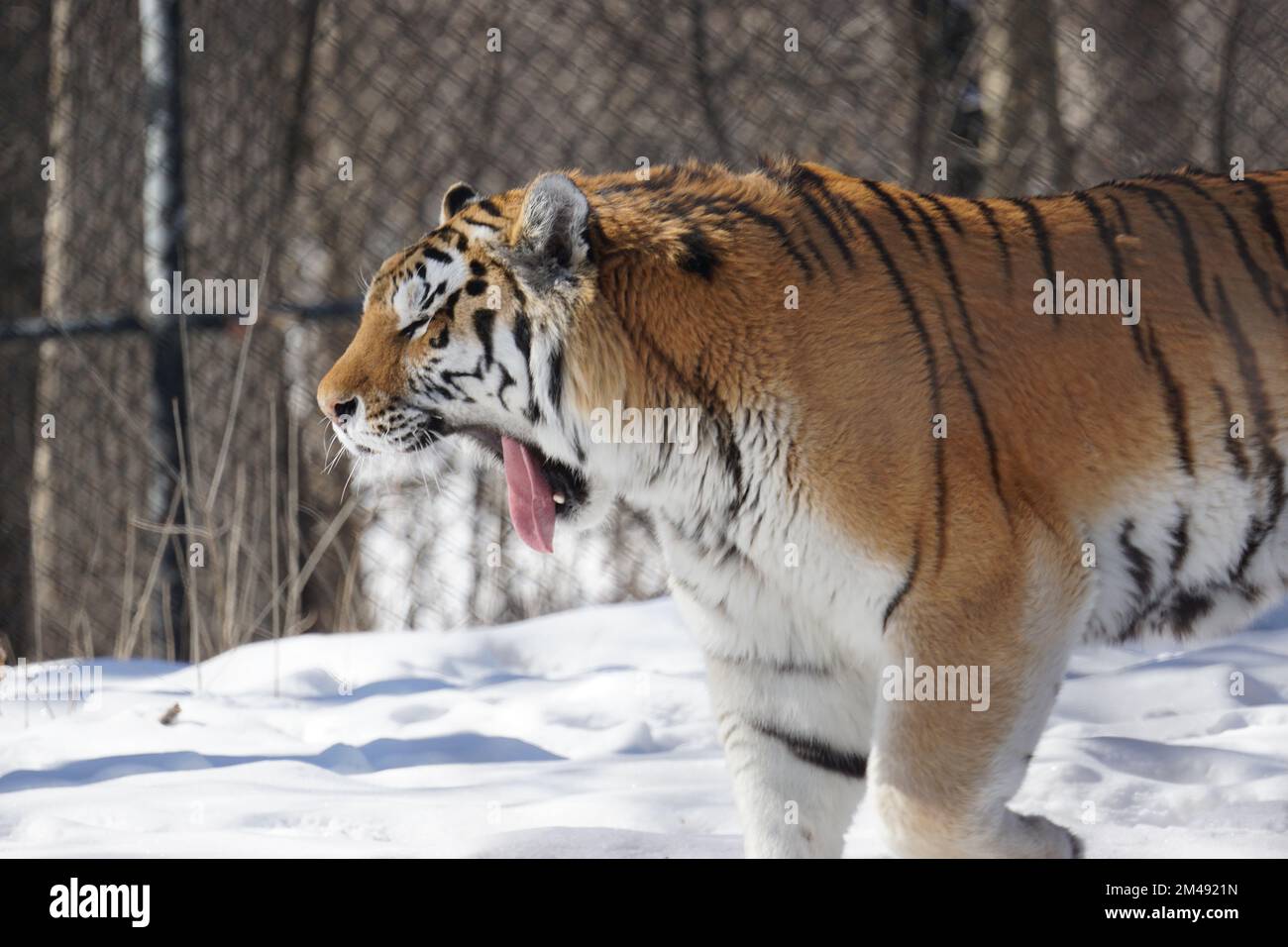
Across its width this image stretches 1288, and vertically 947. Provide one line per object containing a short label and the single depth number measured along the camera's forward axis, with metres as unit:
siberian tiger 4.66
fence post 9.41
